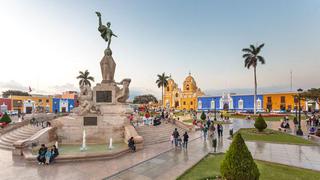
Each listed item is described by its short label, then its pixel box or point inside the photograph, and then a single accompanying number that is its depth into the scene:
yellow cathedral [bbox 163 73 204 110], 79.81
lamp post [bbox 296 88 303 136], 20.17
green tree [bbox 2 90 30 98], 85.12
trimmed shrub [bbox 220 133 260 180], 6.52
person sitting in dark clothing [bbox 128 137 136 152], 13.16
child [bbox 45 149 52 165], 10.53
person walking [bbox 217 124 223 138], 19.10
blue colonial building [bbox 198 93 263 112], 62.34
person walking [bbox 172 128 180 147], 14.67
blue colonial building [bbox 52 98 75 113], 59.83
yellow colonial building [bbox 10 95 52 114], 54.47
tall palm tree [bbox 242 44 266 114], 43.41
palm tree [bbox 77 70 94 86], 55.38
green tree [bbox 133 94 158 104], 111.37
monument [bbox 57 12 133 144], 15.98
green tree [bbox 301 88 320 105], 26.59
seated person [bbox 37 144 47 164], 10.48
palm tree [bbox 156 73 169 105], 71.62
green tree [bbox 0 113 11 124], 25.02
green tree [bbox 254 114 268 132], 20.78
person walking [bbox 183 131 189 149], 14.34
